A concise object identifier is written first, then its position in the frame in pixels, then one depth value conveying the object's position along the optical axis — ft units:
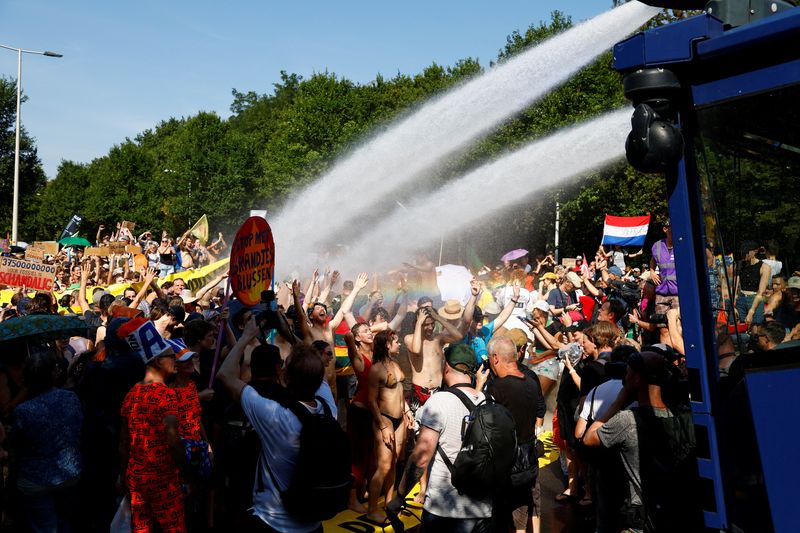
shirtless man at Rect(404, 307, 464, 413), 30.42
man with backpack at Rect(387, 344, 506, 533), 16.67
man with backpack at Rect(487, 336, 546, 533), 21.38
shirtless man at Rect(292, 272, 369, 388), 29.09
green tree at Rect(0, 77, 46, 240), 175.83
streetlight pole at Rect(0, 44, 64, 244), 108.47
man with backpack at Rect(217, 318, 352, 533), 13.82
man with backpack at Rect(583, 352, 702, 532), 13.30
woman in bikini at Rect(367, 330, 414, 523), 25.79
